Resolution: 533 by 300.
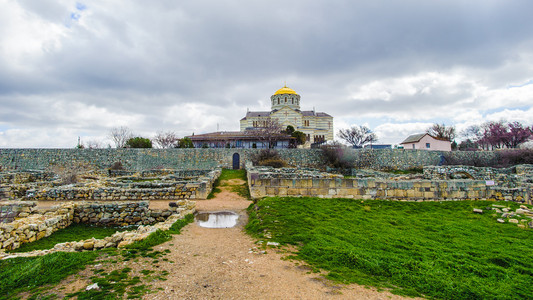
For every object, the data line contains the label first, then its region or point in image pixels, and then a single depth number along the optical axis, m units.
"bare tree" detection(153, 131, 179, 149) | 47.84
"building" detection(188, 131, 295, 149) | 38.44
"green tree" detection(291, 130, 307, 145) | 41.26
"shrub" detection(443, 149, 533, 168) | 27.67
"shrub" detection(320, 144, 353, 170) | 29.42
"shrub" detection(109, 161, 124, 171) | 28.28
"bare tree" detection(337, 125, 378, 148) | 47.75
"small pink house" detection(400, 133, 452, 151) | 38.16
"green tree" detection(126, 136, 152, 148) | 36.09
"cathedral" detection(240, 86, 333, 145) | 54.25
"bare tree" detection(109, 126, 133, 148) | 46.69
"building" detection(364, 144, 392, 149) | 44.20
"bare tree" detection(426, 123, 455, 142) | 52.28
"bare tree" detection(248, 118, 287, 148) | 36.50
